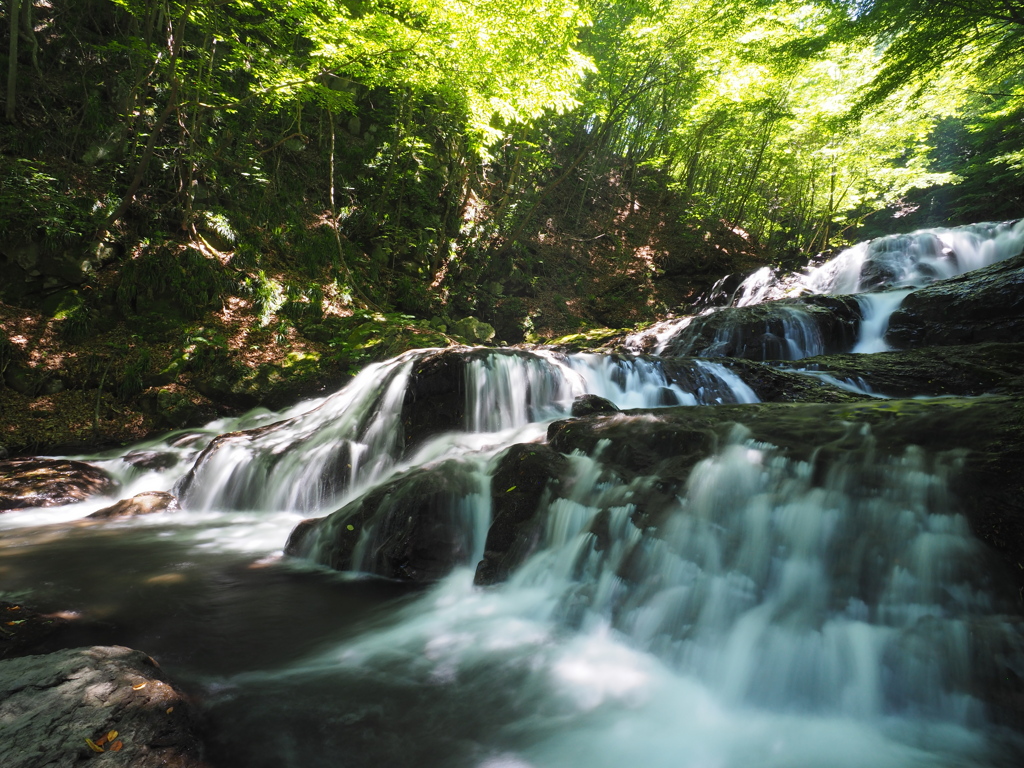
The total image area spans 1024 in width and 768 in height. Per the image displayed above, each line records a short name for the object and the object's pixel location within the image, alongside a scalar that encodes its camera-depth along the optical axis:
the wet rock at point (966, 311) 6.75
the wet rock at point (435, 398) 6.21
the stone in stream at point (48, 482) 5.28
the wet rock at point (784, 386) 5.27
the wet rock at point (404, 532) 3.77
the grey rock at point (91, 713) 1.52
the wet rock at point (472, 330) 11.73
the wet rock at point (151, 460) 6.50
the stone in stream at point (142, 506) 5.14
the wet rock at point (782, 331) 8.48
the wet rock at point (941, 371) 4.90
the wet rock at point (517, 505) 3.58
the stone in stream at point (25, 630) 2.47
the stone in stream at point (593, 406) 5.38
